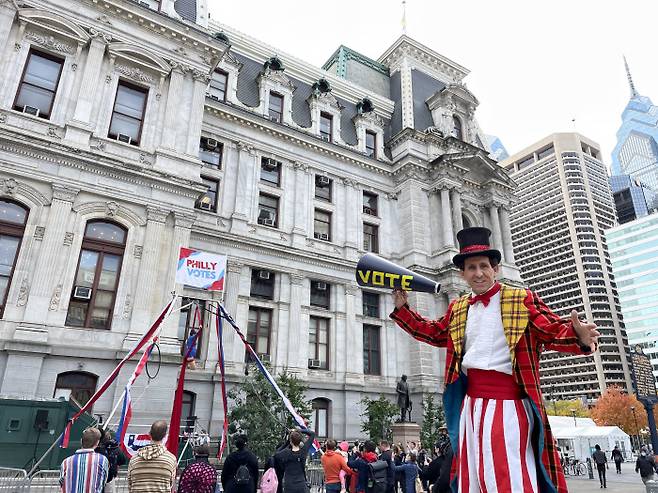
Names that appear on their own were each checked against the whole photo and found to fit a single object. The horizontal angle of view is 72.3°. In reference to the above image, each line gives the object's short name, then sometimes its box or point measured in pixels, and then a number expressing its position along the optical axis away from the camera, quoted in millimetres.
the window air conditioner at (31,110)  17188
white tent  27906
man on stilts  3018
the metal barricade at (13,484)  8164
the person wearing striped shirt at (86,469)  5410
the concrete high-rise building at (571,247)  112125
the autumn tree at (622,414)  73250
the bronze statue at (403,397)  21609
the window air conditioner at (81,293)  15930
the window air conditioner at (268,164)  26555
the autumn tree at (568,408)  80725
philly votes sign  15312
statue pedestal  20594
